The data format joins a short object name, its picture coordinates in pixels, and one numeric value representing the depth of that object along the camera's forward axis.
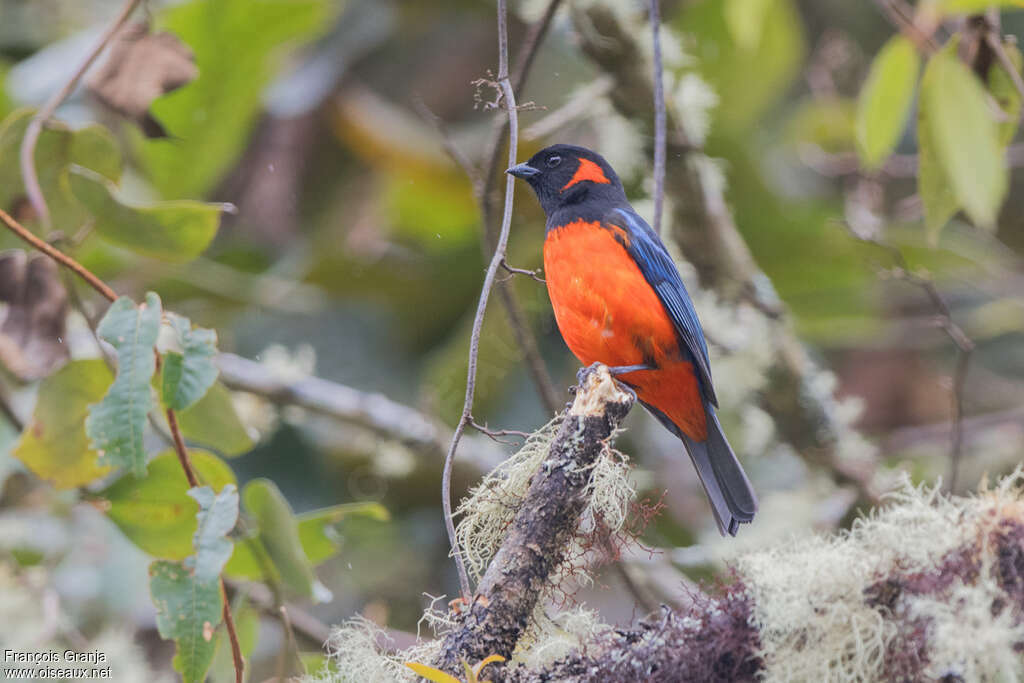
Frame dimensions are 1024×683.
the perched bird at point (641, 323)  5.97
